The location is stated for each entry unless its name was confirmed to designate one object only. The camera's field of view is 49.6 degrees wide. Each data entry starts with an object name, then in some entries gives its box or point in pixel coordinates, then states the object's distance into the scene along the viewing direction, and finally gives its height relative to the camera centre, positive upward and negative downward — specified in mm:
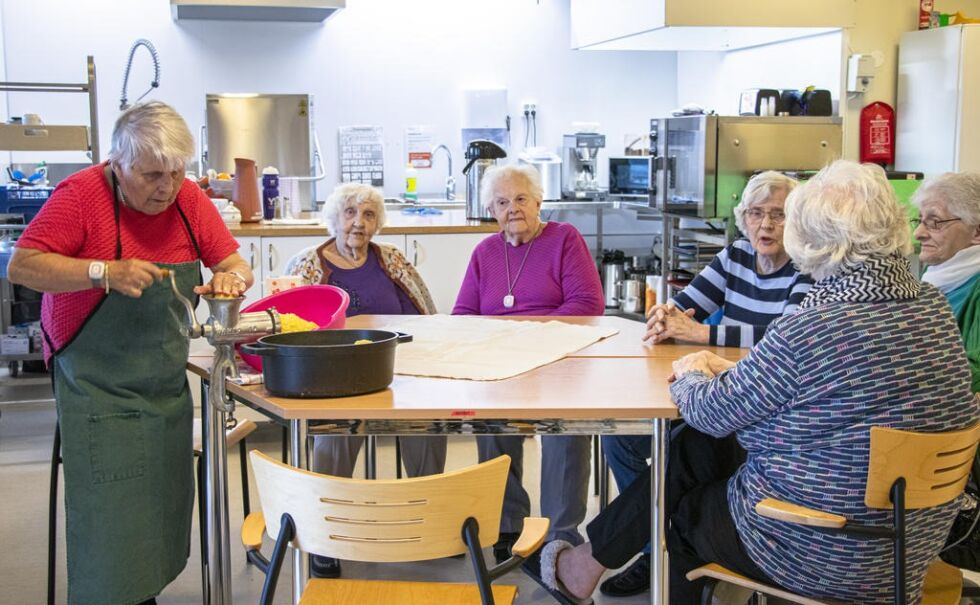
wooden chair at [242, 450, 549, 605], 1677 -541
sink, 6988 -172
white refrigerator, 5113 +370
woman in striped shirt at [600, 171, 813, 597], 2799 -340
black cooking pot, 2119 -380
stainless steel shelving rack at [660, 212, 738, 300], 5646 -378
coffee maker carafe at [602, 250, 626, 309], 6988 -643
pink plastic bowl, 2889 -339
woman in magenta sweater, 3439 -290
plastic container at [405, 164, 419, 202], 7238 -45
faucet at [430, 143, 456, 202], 7356 -74
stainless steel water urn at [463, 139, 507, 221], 4879 +52
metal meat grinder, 2227 -493
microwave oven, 6910 +4
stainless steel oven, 5363 +132
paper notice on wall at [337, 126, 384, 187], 7473 +160
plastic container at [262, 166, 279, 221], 4906 -82
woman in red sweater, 2305 -383
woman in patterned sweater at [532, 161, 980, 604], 1845 -384
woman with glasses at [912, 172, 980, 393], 2709 -155
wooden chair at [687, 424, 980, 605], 1805 -529
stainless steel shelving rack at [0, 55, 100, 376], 4422 +183
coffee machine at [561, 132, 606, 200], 7277 +88
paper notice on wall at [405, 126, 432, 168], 7570 +238
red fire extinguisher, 5520 +231
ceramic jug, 4914 -68
